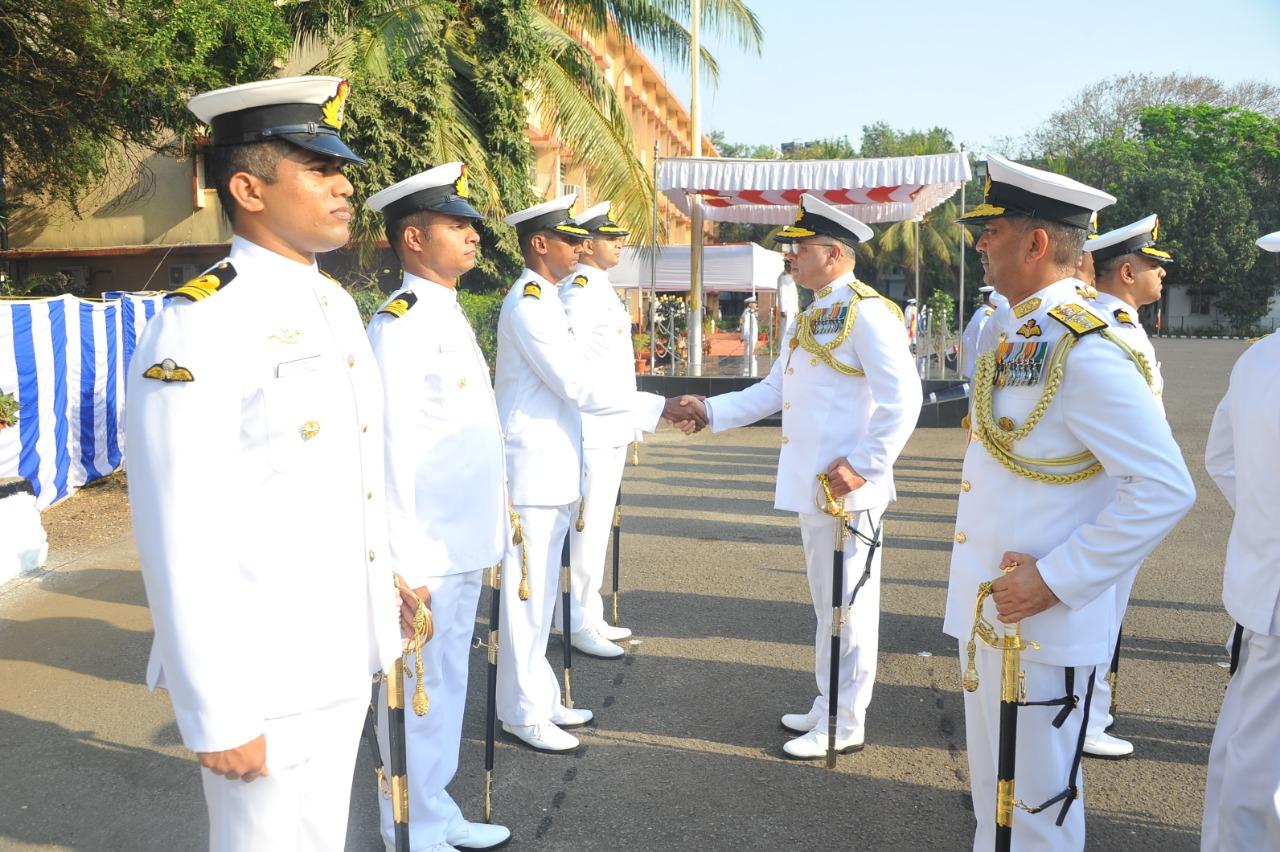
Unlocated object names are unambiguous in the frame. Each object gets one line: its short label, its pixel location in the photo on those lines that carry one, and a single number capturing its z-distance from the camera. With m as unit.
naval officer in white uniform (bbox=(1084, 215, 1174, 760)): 5.01
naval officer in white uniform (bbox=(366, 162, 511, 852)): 3.39
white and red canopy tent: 13.51
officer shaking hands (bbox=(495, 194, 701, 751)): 4.21
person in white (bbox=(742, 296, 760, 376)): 17.48
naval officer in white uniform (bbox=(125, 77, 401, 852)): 2.00
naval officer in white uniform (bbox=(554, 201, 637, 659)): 5.48
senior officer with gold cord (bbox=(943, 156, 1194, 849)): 2.42
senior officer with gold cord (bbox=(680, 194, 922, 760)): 4.20
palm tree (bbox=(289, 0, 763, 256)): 14.37
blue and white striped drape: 8.01
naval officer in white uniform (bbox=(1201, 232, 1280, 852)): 2.75
